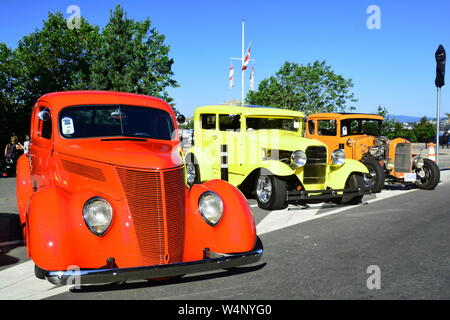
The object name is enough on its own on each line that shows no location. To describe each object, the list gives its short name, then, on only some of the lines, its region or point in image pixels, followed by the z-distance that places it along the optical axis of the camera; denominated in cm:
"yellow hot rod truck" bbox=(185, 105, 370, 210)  832
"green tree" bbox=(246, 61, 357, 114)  3719
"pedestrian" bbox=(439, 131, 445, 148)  7072
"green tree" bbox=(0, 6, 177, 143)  2912
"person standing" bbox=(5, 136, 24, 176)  1551
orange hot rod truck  1172
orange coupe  349
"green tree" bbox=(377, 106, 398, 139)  4992
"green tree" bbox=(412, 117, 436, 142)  7956
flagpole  3253
